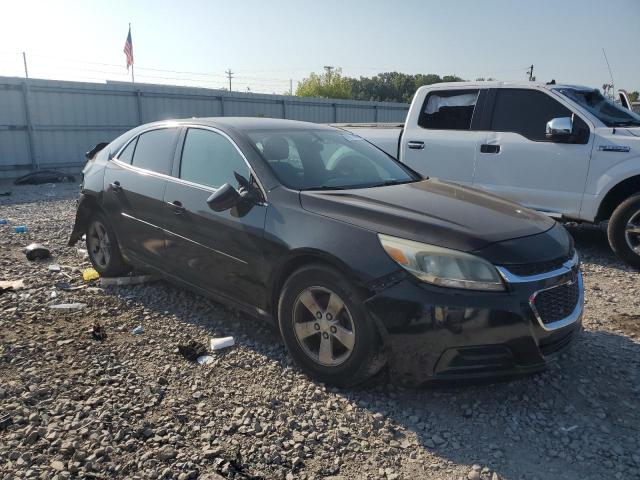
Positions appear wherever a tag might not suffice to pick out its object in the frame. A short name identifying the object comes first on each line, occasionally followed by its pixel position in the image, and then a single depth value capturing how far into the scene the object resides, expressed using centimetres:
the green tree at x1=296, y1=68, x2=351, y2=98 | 6544
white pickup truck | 589
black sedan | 287
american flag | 2618
